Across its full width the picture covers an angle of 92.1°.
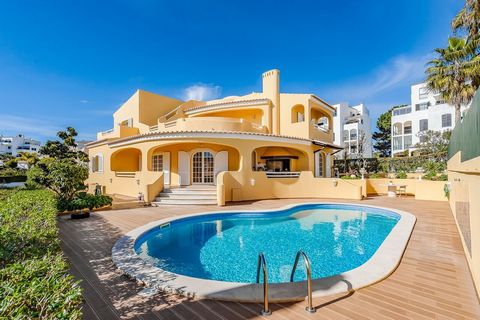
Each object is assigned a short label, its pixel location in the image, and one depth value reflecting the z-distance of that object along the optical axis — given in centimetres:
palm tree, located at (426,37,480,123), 1708
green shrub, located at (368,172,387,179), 2361
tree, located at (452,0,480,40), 1445
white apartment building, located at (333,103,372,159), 5609
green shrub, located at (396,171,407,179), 2227
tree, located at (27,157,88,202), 1215
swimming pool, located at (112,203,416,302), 484
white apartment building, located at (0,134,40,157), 9470
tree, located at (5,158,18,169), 4403
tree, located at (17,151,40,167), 4059
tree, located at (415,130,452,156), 3025
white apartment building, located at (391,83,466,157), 4091
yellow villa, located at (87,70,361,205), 1730
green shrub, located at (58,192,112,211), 1248
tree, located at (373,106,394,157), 5603
